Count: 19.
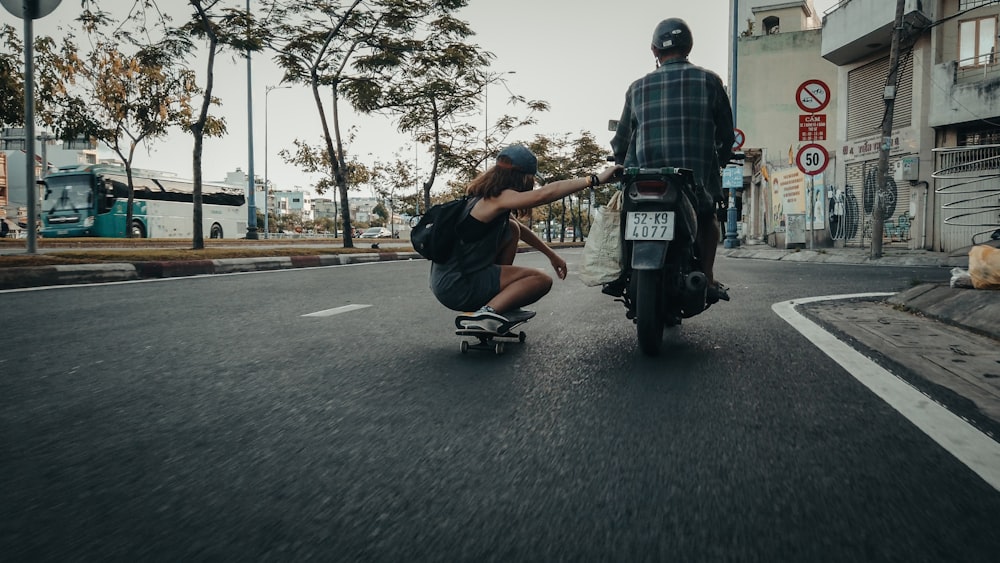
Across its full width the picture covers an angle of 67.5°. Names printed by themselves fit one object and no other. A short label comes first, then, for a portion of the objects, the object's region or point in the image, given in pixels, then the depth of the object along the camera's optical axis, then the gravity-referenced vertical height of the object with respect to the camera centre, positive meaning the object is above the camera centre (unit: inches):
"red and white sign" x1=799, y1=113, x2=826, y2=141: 618.2 +102.7
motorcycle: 162.1 +0.7
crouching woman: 169.9 -0.3
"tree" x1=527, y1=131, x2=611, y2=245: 2242.9 +282.3
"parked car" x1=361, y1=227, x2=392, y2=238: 2741.1 +69.3
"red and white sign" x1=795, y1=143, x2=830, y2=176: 625.0 +76.2
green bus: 1256.8 +84.3
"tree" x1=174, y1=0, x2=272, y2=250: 639.8 +189.3
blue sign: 1056.3 +105.0
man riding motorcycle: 185.6 +33.4
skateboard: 171.5 -20.4
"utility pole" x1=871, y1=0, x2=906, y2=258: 601.0 +95.6
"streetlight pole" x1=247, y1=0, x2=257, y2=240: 1412.2 +140.6
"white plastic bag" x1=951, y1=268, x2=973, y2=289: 243.2 -9.7
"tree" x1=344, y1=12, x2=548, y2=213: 852.0 +214.1
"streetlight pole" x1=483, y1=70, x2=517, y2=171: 1320.1 +189.3
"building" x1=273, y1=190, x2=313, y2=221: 5935.0 +410.9
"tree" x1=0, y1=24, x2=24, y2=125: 623.5 +136.3
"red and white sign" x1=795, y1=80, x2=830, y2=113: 592.1 +122.1
